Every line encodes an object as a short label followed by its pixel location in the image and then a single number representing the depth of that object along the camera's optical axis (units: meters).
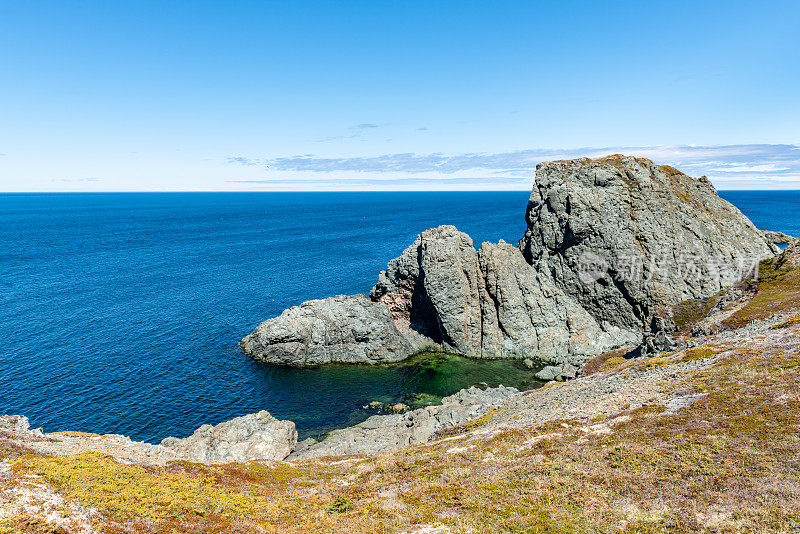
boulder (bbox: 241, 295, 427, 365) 73.44
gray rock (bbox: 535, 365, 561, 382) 65.23
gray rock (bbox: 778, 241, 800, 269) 72.00
